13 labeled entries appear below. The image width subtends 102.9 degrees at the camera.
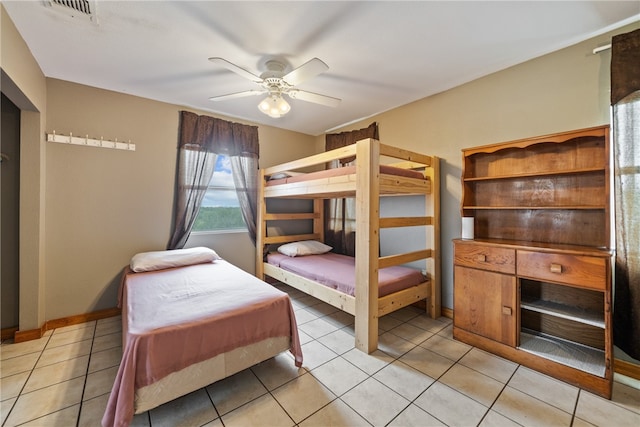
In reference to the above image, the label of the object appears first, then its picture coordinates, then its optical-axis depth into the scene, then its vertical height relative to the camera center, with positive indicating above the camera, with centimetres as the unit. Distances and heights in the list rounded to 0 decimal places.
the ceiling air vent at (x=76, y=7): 164 +136
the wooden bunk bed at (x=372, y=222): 218 -7
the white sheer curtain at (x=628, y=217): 170 -1
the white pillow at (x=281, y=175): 367 +57
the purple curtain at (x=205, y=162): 326 +71
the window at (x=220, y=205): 360 +13
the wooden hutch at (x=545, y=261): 176 -34
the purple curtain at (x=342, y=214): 384 +0
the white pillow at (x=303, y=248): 359 -50
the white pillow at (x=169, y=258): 263 -50
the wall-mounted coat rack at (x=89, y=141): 261 +77
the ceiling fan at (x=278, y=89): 203 +110
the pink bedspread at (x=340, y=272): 244 -63
